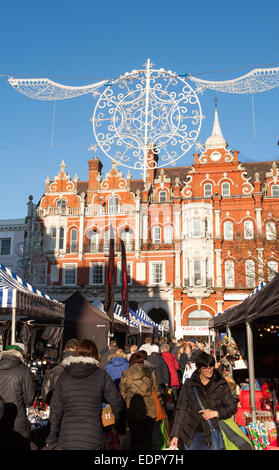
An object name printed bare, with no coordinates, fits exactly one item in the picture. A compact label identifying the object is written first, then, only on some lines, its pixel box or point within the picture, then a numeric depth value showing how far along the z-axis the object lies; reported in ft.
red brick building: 118.83
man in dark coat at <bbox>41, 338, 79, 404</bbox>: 24.73
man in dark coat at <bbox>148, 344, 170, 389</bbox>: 33.73
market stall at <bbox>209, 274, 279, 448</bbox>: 21.21
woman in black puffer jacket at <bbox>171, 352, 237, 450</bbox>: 15.30
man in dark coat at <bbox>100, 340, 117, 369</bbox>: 33.41
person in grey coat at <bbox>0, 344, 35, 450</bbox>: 16.10
